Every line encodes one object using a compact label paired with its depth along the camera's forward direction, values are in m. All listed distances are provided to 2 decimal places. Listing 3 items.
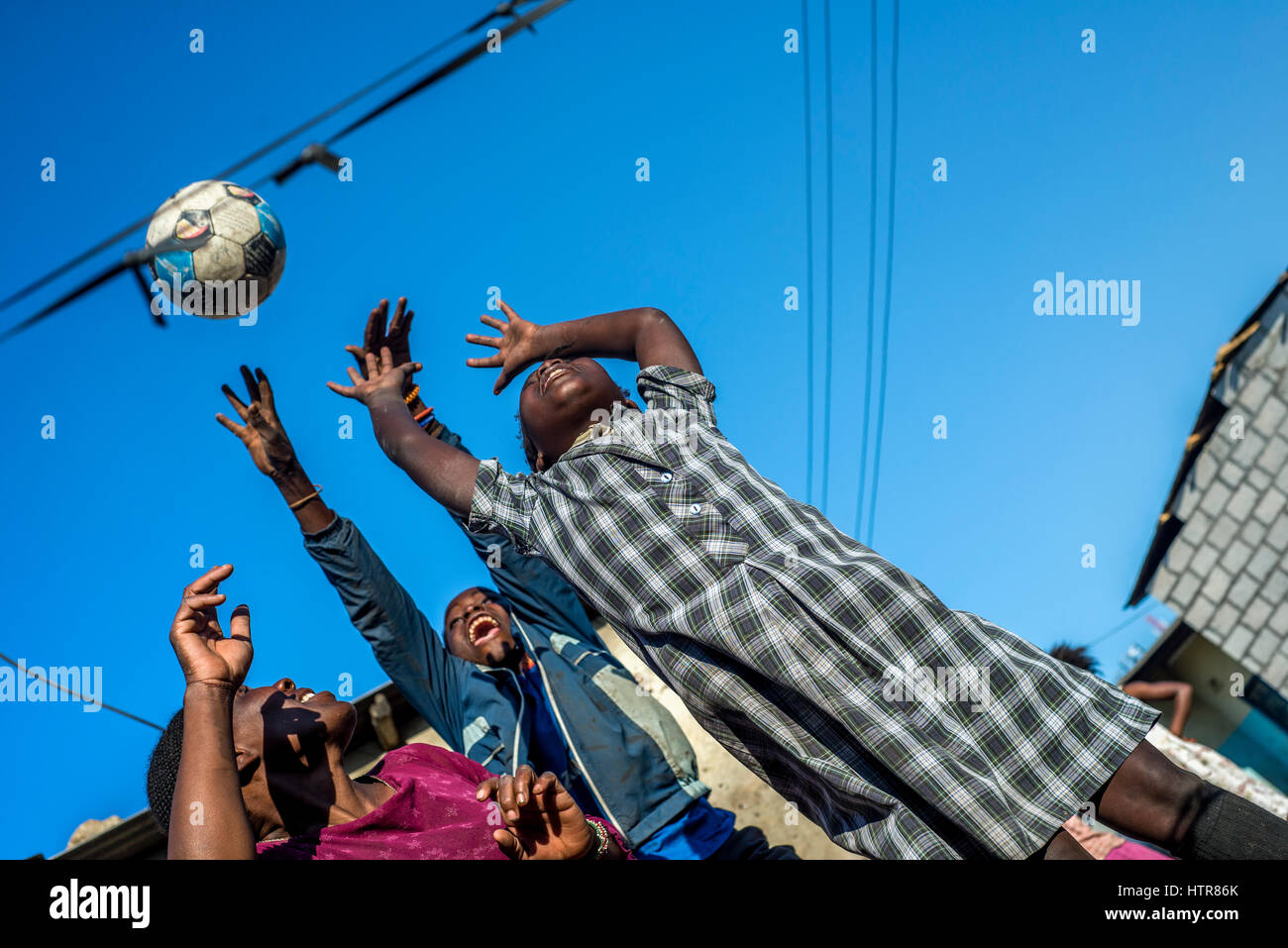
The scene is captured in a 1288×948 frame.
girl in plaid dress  2.36
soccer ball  3.83
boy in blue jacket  3.75
